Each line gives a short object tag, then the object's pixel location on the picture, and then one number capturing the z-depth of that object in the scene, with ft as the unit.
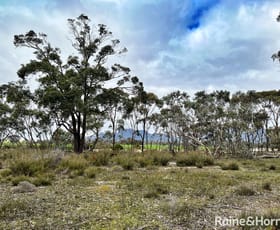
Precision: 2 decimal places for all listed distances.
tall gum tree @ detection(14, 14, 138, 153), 68.23
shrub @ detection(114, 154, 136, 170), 39.96
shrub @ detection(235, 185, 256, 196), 21.24
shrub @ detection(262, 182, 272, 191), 23.40
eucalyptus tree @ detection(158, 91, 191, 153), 108.06
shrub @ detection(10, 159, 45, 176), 31.09
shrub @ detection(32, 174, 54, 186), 25.70
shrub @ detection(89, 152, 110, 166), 44.82
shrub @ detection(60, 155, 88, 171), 36.45
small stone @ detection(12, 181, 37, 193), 22.48
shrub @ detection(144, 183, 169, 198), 20.21
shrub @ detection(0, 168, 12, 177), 30.90
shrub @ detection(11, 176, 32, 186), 25.82
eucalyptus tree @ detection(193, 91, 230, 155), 107.17
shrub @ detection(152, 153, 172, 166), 48.11
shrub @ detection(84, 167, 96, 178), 30.83
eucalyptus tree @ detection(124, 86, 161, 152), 119.34
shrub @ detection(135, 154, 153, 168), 44.84
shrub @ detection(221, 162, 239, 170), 41.23
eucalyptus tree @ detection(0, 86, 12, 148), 101.04
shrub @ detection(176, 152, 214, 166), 47.88
